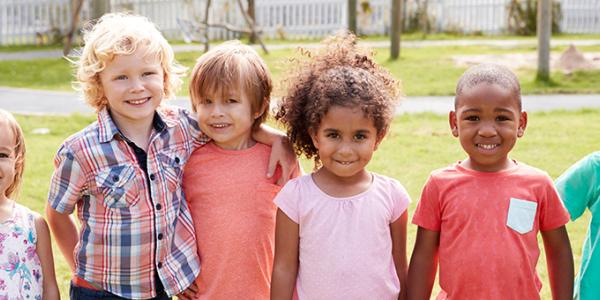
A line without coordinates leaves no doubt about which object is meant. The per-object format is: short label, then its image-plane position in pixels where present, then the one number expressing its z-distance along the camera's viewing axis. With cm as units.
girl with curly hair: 300
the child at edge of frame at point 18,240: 307
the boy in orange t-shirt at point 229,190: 321
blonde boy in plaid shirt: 310
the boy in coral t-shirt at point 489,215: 296
